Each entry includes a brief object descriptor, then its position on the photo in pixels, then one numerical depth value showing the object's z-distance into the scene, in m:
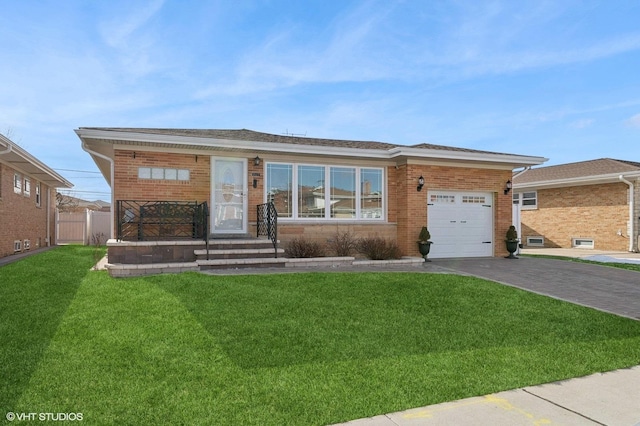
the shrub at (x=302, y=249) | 10.11
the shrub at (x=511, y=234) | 12.34
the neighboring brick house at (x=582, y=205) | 16.84
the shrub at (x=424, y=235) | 11.21
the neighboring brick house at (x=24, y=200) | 13.16
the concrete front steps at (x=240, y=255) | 8.85
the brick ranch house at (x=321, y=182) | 9.82
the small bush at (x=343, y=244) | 10.91
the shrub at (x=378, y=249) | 10.69
